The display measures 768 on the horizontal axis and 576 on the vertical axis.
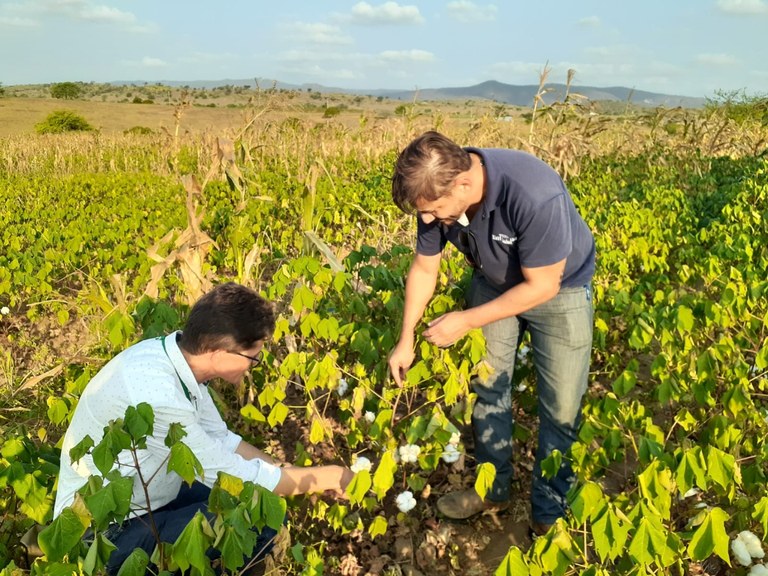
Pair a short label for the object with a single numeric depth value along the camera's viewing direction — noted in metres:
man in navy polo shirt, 2.12
